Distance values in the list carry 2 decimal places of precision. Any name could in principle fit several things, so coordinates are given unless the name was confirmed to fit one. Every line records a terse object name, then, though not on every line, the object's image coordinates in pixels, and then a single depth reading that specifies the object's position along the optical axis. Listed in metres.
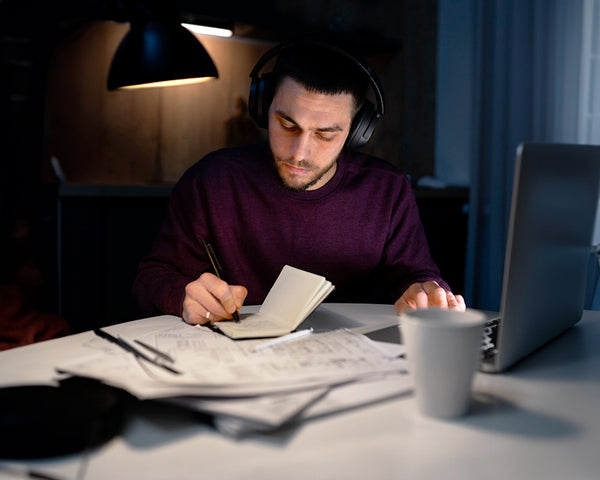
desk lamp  1.63
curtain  2.52
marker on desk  0.78
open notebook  0.87
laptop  0.68
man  1.36
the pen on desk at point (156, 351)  0.69
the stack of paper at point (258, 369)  0.58
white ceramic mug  0.57
